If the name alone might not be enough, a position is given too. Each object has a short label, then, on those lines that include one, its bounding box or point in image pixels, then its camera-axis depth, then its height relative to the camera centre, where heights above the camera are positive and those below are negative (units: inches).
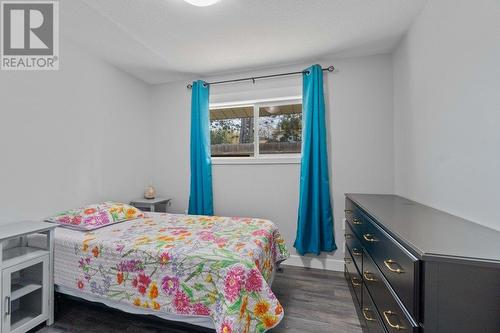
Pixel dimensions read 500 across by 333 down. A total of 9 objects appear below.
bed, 53.4 -29.0
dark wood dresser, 28.5 -16.0
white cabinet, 62.2 -35.0
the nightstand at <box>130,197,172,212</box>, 116.1 -19.8
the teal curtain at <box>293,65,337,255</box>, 103.4 -6.3
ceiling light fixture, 67.0 +50.8
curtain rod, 105.7 +47.2
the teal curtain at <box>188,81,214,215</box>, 121.0 +6.9
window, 117.1 +20.7
